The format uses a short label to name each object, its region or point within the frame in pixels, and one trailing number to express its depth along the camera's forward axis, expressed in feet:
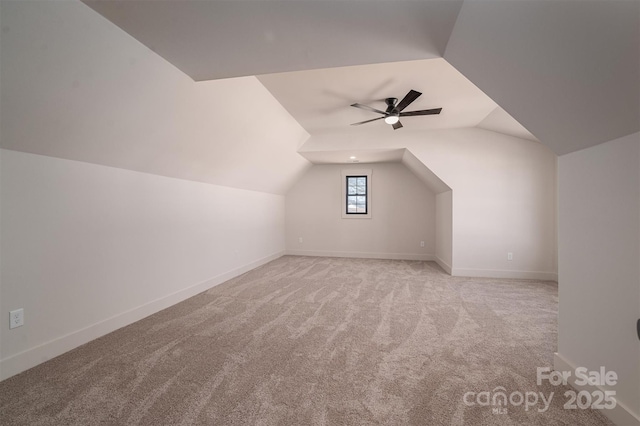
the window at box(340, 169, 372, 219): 21.79
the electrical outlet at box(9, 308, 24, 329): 6.21
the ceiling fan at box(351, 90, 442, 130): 10.82
